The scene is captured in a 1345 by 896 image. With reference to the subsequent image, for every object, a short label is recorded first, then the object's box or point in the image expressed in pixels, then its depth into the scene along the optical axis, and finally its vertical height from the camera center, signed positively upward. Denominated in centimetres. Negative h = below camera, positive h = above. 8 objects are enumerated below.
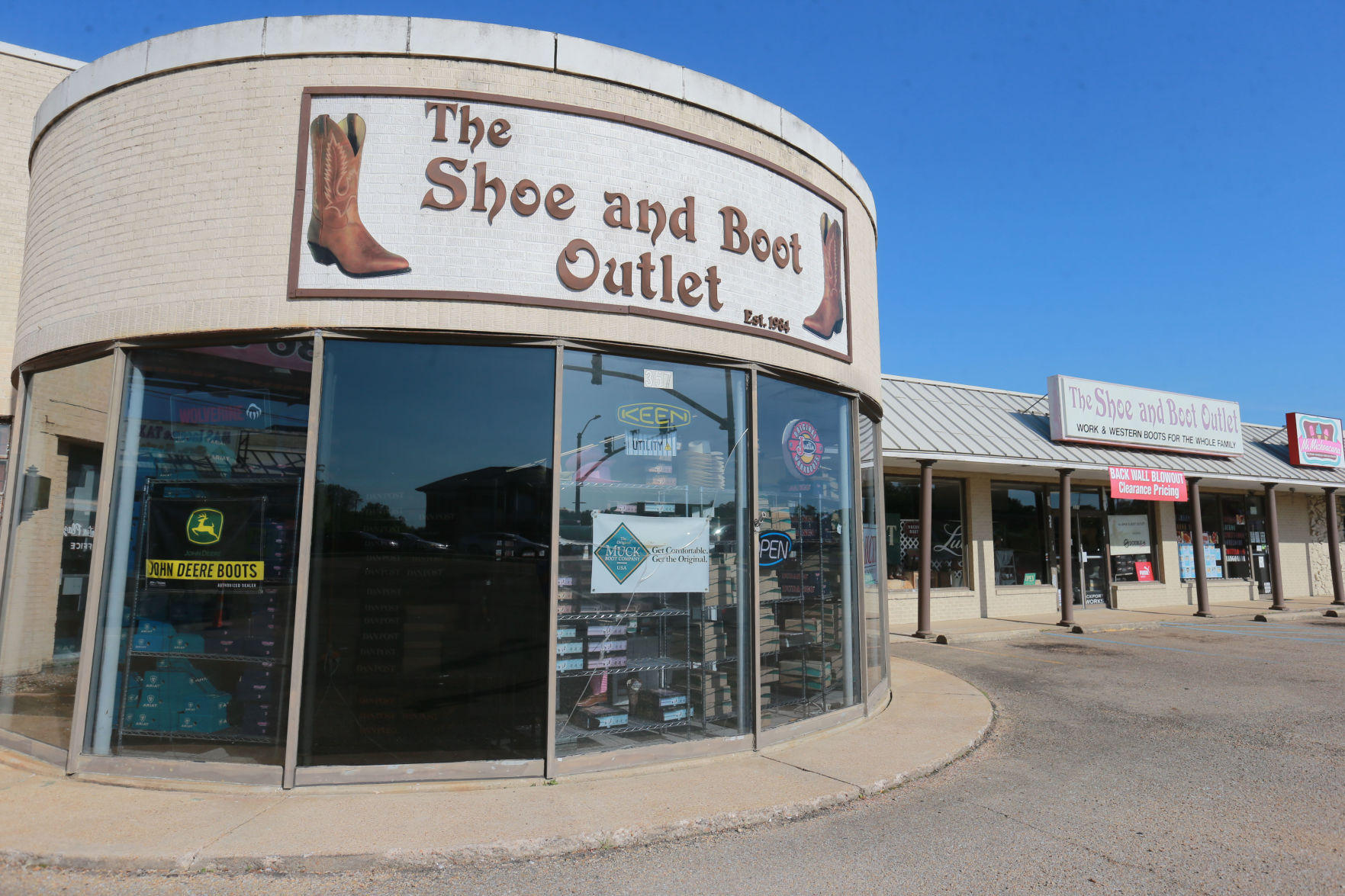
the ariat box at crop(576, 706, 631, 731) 626 -132
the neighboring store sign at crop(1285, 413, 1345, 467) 2220 +315
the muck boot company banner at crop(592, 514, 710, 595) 648 -4
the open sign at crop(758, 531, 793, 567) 738 +2
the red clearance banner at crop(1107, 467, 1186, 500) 1773 +154
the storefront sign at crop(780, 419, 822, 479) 776 +100
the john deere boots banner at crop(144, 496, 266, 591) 608 +2
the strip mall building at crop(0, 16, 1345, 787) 598 +106
